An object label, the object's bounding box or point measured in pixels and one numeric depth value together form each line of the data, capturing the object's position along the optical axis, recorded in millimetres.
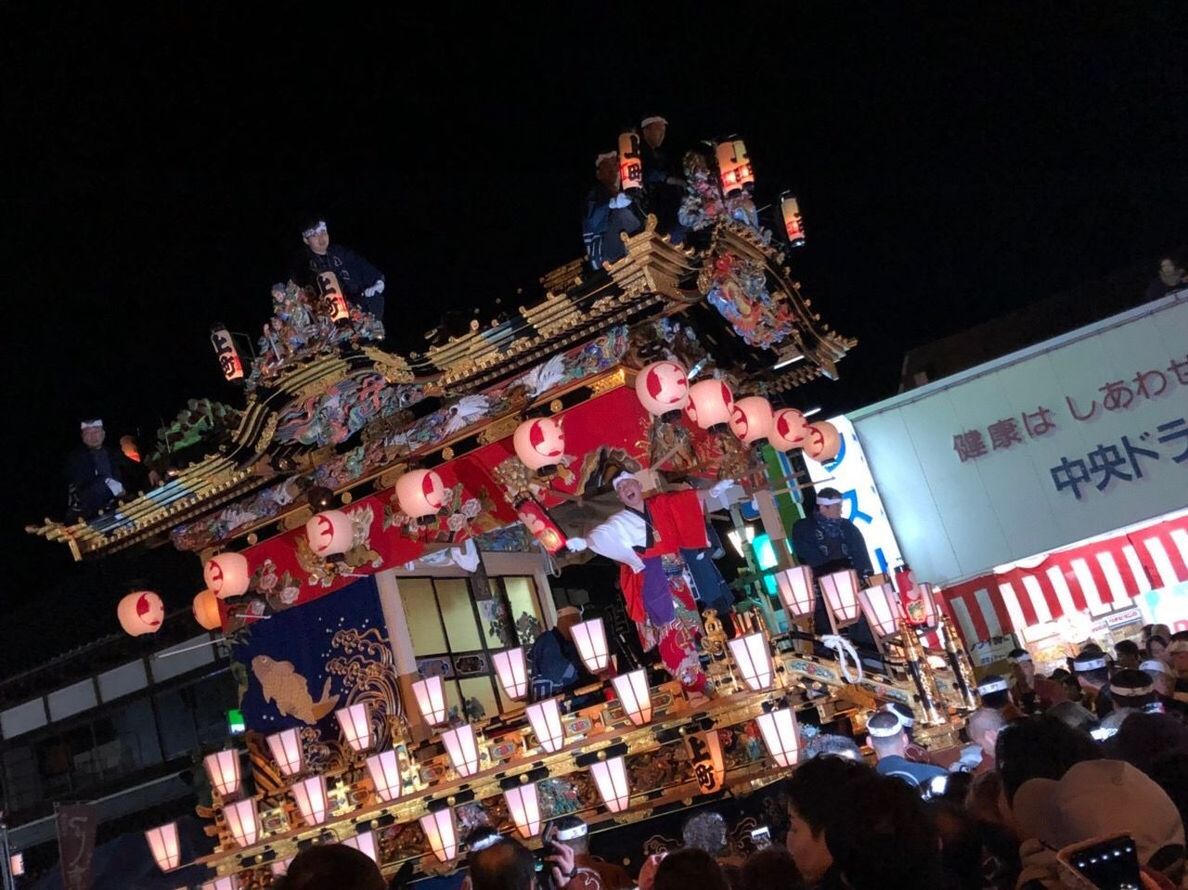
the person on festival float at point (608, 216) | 10242
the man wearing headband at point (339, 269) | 11555
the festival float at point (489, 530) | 9703
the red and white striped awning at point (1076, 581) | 15352
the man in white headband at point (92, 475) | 13045
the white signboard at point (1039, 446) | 14352
